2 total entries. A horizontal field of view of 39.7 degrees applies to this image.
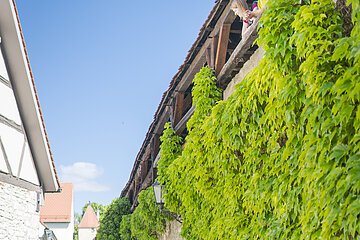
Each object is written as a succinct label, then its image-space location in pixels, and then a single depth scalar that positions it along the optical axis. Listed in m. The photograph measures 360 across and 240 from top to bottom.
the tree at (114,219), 16.45
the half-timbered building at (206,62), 5.60
